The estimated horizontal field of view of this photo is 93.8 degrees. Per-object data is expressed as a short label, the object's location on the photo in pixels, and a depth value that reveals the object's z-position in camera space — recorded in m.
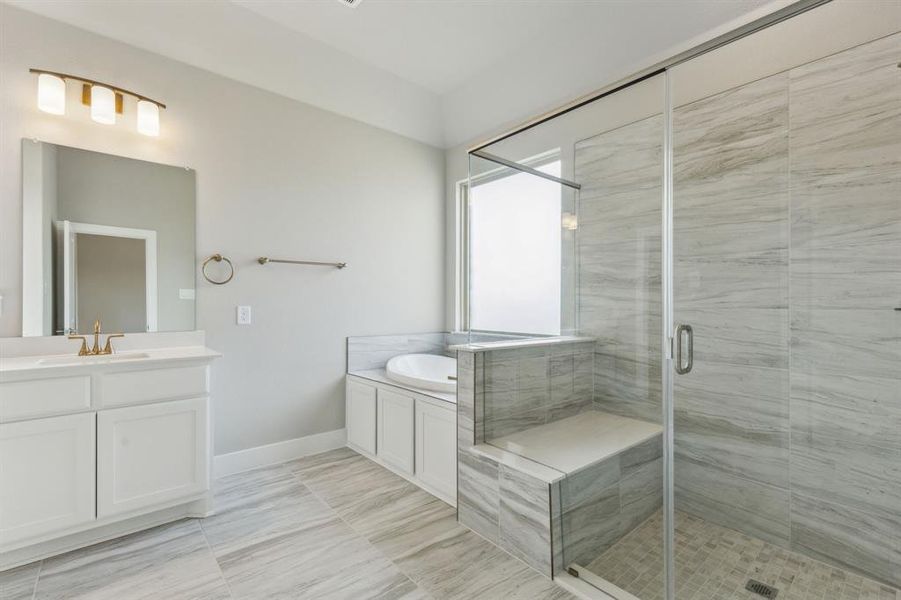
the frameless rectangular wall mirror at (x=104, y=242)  2.12
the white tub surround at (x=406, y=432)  2.33
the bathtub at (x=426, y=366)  3.22
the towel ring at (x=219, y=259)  2.59
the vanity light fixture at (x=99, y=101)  2.10
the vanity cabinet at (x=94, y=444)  1.72
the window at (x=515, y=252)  2.34
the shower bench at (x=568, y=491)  1.72
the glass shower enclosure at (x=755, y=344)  1.65
